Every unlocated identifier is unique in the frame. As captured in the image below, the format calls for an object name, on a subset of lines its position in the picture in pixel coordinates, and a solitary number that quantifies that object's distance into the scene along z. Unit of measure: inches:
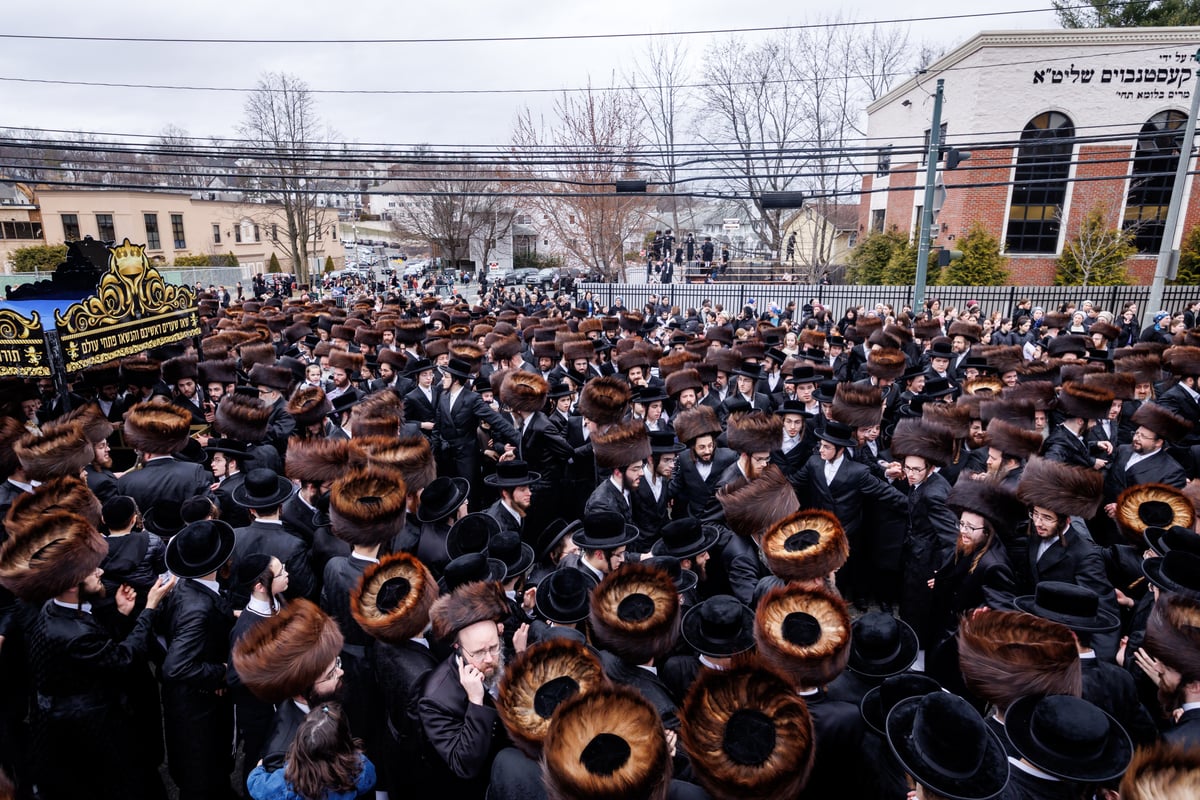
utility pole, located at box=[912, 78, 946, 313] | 568.7
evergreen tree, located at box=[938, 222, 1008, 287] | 947.3
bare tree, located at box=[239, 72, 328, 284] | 1472.7
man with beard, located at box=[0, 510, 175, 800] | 138.2
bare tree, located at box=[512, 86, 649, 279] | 999.0
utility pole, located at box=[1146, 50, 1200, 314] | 570.3
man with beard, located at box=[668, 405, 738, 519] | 241.8
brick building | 938.1
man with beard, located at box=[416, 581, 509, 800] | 114.4
